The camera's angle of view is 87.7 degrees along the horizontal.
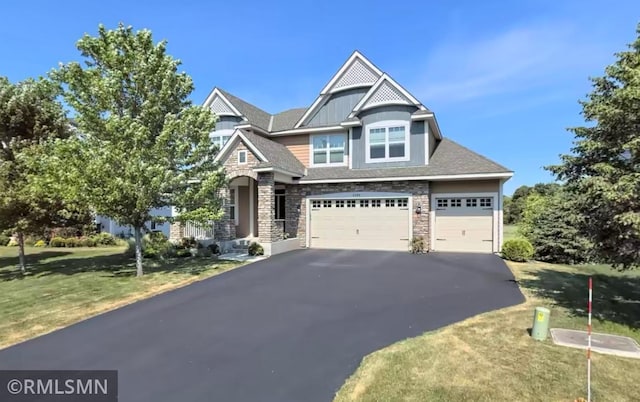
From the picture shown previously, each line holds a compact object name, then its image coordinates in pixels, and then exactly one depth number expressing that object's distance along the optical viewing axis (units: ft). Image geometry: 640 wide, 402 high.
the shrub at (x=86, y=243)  71.26
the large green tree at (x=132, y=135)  32.48
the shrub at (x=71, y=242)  70.80
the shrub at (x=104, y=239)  72.33
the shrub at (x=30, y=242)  73.89
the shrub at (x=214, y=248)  52.11
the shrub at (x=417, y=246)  51.60
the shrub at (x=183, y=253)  50.89
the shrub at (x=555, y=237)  46.34
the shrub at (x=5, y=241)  74.90
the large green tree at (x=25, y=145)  37.50
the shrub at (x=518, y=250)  45.50
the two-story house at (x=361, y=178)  51.13
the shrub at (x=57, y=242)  70.90
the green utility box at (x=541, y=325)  18.53
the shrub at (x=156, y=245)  49.96
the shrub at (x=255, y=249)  48.47
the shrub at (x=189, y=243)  55.01
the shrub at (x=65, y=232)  74.38
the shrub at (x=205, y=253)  50.65
